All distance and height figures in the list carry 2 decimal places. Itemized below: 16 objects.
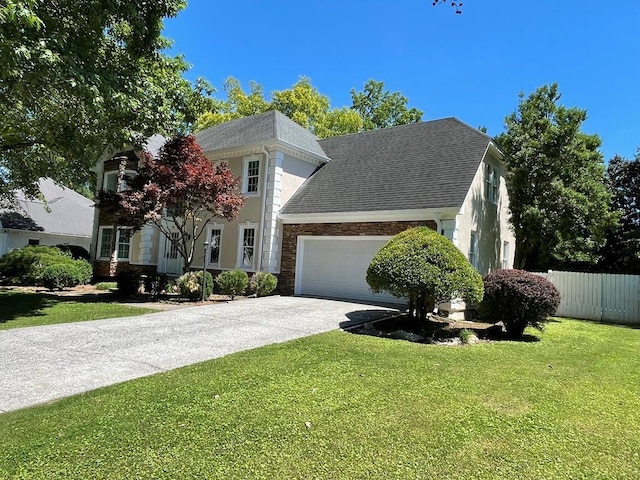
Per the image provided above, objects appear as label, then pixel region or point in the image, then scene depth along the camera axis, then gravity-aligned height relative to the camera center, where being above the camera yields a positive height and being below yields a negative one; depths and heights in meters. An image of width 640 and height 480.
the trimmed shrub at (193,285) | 14.28 -0.91
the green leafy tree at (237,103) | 34.88 +14.15
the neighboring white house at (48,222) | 24.72 +1.82
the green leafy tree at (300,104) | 34.75 +13.67
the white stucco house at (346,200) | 13.65 +2.46
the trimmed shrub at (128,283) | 14.87 -1.01
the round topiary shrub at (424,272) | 9.04 -0.01
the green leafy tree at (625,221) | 20.52 +3.14
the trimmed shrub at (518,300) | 9.20 -0.52
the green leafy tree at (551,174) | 14.26 +3.72
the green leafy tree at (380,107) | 37.03 +14.93
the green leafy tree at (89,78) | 7.94 +4.12
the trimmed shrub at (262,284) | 15.35 -0.79
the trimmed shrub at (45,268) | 16.97 -0.78
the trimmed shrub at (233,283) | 15.09 -0.79
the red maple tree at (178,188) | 13.26 +2.30
